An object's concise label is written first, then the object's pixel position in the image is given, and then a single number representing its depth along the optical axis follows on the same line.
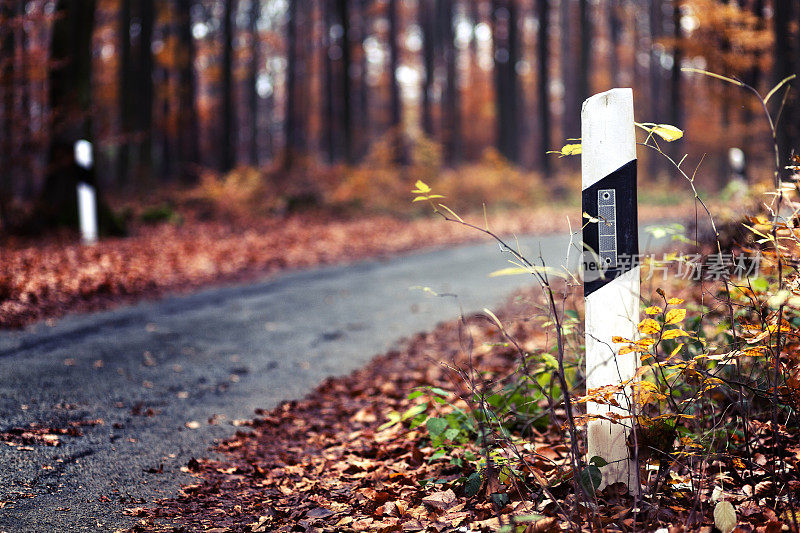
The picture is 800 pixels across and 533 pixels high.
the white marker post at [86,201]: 10.95
